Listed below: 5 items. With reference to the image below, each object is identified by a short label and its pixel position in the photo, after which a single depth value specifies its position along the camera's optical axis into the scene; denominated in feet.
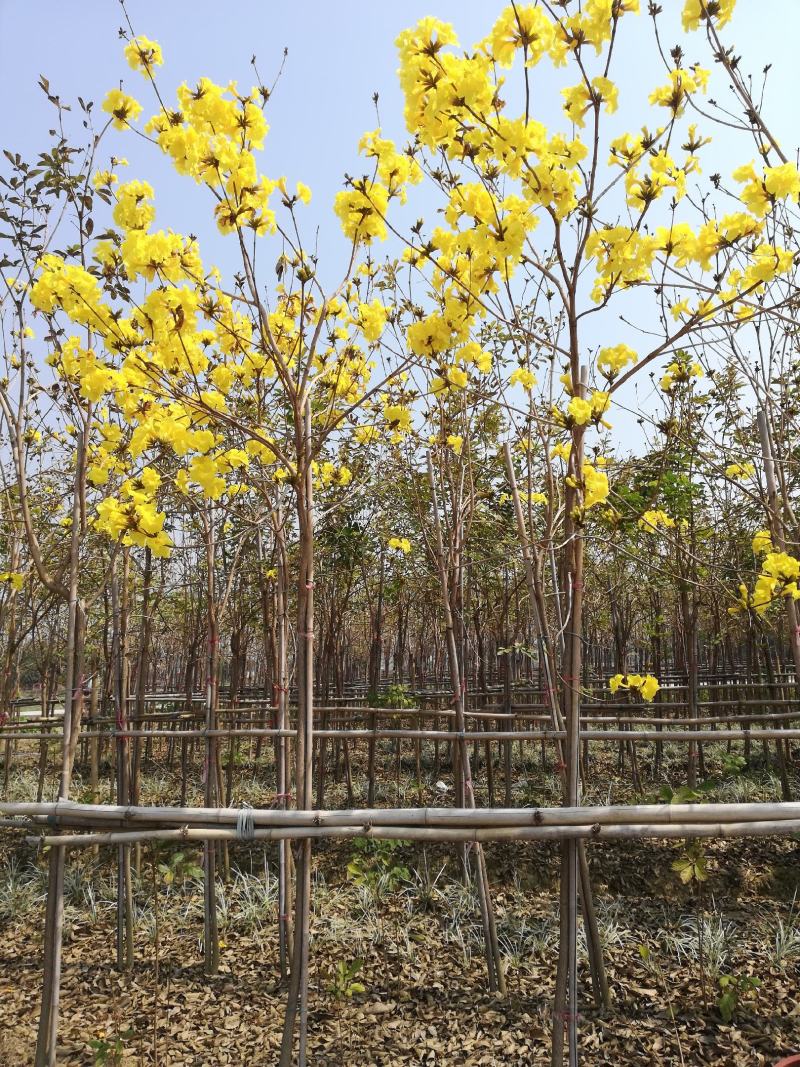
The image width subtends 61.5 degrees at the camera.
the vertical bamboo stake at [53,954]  7.04
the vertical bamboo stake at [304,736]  6.43
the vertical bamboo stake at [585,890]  8.55
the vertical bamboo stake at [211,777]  10.66
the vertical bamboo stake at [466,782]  9.88
